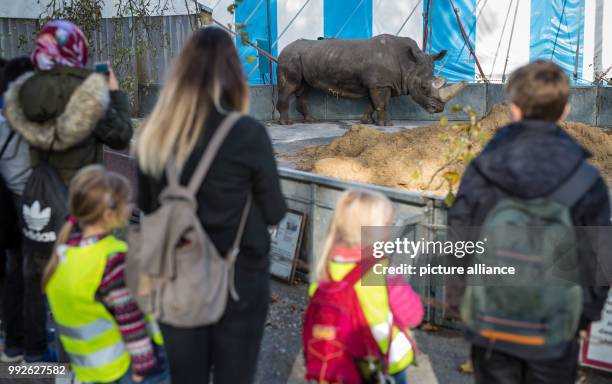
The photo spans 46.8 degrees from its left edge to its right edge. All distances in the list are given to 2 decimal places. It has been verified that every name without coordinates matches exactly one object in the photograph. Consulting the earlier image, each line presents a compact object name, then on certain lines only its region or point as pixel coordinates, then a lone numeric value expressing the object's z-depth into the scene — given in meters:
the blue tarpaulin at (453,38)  13.10
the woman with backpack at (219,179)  2.13
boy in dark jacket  2.03
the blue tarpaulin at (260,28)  13.44
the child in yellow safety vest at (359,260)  2.40
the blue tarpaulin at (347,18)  13.36
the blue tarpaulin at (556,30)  12.85
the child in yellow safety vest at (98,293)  2.46
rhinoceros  11.52
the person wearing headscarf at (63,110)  3.02
